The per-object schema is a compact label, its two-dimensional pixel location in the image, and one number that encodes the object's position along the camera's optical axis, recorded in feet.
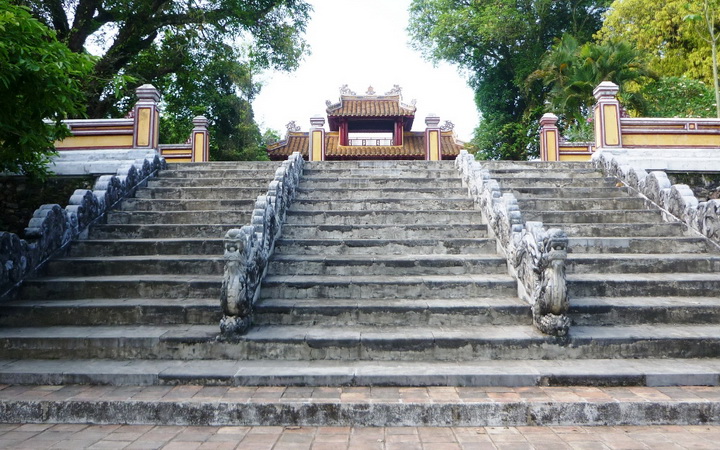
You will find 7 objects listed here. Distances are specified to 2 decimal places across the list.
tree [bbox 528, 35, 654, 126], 51.57
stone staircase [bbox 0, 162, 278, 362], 13.44
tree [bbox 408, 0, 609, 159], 69.87
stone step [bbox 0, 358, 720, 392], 10.44
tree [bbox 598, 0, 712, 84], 56.90
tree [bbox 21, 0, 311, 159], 41.57
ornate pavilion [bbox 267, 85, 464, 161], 66.49
